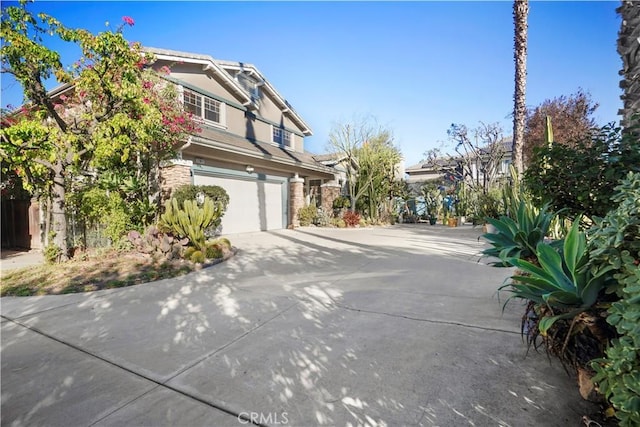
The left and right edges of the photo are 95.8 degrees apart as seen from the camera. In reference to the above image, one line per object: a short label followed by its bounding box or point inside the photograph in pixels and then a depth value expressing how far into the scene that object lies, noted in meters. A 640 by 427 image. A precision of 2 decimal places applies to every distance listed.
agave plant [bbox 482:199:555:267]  2.56
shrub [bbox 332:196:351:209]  16.39
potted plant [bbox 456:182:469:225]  16.42
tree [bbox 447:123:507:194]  17.02
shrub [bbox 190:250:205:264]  6.03
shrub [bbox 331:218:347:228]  14.55
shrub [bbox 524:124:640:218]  2.57
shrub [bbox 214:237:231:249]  7.13
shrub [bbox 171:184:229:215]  8.48
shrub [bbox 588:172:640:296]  1.37
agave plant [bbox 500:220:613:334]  1.68
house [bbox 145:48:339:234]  9.96
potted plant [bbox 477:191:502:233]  10.89
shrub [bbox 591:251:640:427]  1.09
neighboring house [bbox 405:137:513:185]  18.86
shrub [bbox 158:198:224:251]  6.46
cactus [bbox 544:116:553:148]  6.37
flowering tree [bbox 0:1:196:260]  5.10
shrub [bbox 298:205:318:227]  14.62
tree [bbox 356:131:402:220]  15.55
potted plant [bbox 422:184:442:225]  17.80
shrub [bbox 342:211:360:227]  14.64
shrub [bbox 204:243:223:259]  6.51
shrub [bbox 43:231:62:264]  5.91
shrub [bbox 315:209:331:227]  14.98
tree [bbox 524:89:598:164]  15.88
